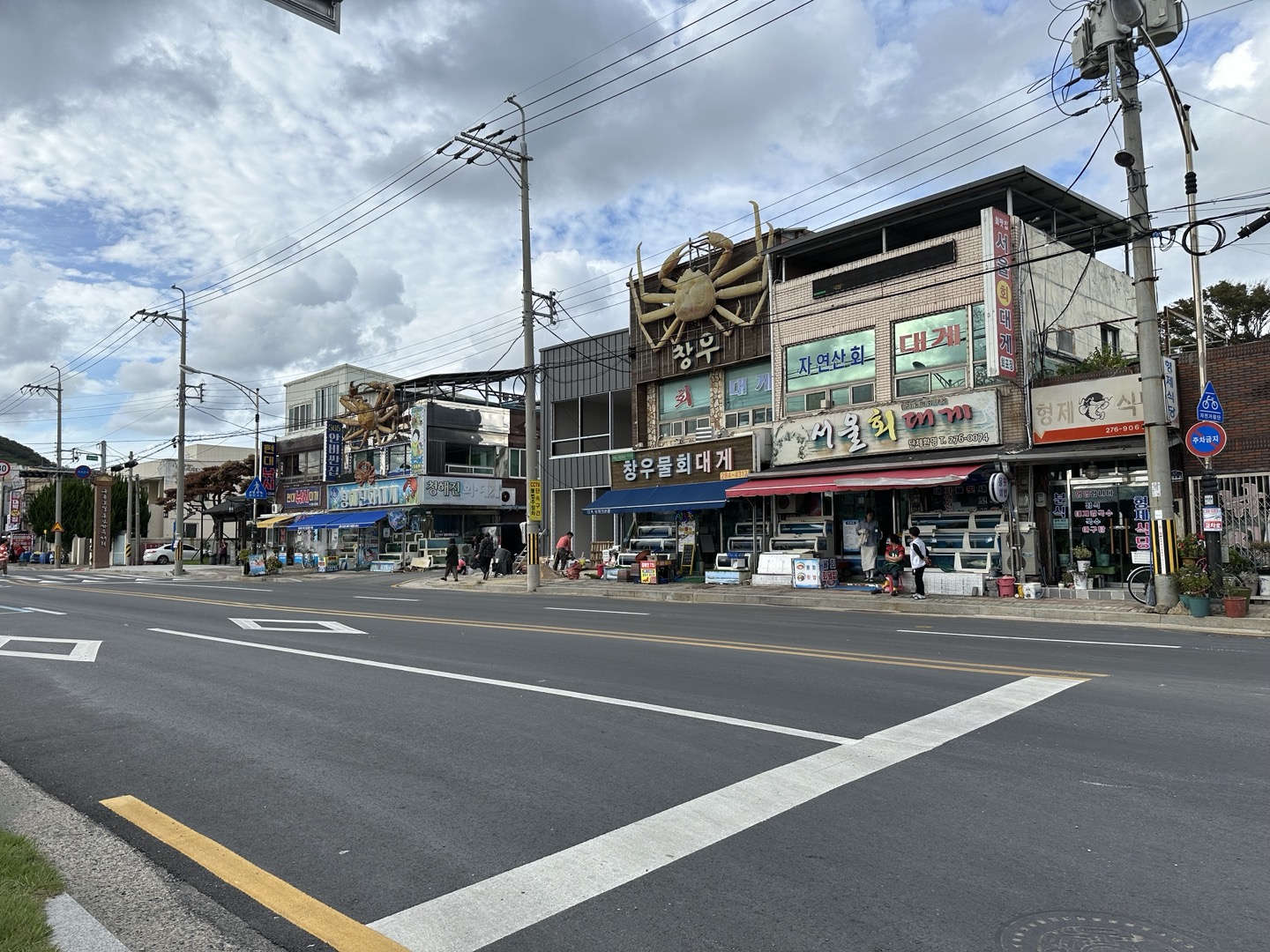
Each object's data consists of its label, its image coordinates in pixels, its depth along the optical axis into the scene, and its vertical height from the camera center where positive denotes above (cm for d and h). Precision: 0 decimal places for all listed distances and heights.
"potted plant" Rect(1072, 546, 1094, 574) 1795 -54
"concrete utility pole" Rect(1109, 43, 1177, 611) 1528 +240
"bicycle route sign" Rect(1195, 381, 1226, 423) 1549 +219
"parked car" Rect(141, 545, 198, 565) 5825 -48
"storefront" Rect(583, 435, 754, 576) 2511 +122
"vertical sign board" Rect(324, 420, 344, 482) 4450 +476
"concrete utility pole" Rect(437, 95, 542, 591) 2566 +601
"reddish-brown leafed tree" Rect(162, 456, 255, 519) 5353 +417
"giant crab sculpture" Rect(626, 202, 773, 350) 2552 +762
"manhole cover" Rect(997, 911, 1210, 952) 331 -159
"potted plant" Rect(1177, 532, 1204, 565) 1534 -35
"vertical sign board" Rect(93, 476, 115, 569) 5391 +180
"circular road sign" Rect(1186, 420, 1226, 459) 1521 +160
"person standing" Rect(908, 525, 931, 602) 1870 -49
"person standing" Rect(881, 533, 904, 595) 1891 -64
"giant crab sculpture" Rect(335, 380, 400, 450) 4275 +662
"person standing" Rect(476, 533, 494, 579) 3074 -44
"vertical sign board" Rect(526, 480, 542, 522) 2612 +117
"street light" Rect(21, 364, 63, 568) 5784 +254
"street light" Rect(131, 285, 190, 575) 4045 +469
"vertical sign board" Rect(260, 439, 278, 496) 4712 +440
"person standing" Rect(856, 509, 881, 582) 2208 -40
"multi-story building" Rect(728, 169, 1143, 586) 1970 +450
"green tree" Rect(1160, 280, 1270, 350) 3203 +833
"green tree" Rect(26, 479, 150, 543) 6544 +326
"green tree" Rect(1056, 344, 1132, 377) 1998 +395
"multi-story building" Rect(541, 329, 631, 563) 3186 +455
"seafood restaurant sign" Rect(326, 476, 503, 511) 3984 +243
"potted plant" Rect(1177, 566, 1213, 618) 1441 -102
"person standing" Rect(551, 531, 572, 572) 3022 -42
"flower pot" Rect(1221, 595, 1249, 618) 1395 -128
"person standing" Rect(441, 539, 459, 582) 3200 -59
